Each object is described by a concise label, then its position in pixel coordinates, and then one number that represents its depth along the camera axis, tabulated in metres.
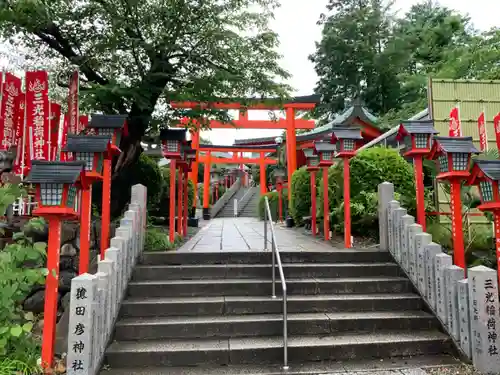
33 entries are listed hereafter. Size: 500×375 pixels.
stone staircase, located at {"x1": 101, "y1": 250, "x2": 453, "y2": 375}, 3.84
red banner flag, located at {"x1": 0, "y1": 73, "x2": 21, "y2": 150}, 6.91
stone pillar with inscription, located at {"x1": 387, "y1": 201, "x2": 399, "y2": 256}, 5.53
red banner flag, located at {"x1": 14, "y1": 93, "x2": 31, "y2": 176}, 7.13
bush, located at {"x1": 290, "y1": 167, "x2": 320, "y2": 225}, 10.75
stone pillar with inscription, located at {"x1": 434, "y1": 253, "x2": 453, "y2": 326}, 4.24
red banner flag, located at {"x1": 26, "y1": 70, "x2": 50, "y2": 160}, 6.84
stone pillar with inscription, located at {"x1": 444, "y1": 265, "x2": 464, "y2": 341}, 4.05
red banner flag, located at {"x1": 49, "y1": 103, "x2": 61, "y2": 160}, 7.45
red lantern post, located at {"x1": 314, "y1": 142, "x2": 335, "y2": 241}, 7.66
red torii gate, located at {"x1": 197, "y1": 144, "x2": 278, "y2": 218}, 20.39
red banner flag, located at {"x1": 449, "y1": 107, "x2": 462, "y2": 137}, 7.29
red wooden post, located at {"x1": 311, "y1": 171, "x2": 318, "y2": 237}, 8.73
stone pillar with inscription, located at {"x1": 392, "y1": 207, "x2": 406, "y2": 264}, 5.30
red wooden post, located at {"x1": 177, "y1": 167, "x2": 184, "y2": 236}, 7.76
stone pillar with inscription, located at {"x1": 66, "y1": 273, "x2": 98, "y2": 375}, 3.34
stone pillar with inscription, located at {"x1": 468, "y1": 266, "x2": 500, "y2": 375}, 3.66
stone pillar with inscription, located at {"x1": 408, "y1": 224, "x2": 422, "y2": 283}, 4.86
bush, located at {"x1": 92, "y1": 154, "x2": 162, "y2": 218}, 7.98
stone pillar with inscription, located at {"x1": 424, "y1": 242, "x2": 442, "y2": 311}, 4.45
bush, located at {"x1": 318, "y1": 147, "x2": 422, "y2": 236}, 7.17
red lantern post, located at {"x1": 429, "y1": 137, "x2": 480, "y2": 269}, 4.56
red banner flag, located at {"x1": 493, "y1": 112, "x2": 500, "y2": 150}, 6.46
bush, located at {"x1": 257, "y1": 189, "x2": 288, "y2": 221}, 16.48
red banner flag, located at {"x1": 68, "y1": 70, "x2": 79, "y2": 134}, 6.46
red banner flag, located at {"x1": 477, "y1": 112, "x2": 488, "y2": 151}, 7.56
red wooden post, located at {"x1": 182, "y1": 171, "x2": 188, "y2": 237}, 8.74
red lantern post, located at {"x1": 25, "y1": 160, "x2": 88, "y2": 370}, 3.71
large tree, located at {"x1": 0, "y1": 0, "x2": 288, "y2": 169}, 6.29
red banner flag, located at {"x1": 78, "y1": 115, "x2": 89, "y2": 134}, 7.81
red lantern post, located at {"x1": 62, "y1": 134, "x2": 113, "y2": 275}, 4.77
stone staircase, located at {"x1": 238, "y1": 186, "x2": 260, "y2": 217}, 23.84
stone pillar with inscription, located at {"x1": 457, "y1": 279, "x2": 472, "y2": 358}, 3.86
